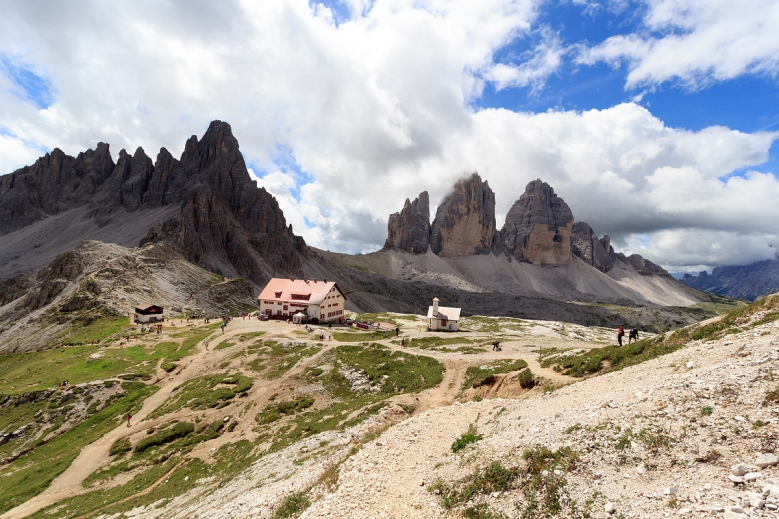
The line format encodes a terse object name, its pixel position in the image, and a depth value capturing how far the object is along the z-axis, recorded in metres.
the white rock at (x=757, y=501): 8.14
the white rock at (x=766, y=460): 9.18
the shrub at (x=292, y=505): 14.95
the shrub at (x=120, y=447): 37.84
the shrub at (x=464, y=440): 17.16
